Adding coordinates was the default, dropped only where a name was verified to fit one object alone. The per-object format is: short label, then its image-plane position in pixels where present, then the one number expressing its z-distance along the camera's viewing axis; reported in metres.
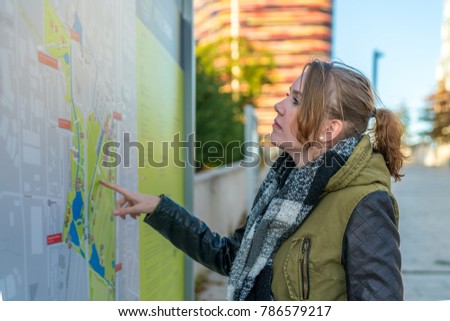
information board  1.12
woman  1.34
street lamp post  15.13
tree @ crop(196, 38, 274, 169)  13.11
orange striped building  86.38
